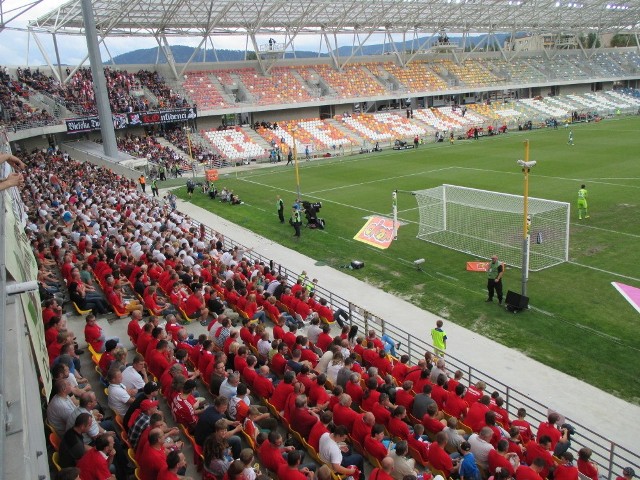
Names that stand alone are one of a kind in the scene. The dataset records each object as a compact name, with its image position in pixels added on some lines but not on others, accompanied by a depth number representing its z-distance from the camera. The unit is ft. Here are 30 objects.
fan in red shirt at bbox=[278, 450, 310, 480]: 19.07
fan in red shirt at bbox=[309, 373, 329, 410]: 25.80
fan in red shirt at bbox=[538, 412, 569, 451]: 23.82
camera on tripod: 78.58
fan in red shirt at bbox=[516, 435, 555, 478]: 22.13
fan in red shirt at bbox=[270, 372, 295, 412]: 25.86
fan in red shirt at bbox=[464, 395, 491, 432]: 25.09
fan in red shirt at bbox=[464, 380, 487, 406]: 27.20
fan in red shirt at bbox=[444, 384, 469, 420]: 26.25
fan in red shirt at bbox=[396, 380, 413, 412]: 26.63
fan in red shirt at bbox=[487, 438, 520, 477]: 21.42
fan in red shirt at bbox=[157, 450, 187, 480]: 18.43
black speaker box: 46.03
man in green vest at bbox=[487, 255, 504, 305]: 47.28
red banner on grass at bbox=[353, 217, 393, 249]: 69.26
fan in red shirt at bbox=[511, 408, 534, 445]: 24.82
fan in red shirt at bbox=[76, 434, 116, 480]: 18.44
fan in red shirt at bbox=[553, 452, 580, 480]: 20.71
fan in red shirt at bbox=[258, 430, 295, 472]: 20.47
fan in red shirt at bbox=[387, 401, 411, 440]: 23.75
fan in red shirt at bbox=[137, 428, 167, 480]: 19.35
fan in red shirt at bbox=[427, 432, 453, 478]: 22.00
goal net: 59.93
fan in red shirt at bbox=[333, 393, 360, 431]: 24.09
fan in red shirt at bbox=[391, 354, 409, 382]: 30.07
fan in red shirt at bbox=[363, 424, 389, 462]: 22.17
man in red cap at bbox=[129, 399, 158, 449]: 22.06
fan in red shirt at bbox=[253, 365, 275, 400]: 27.09
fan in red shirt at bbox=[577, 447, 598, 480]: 22.01
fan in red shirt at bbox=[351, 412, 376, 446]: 22.90
